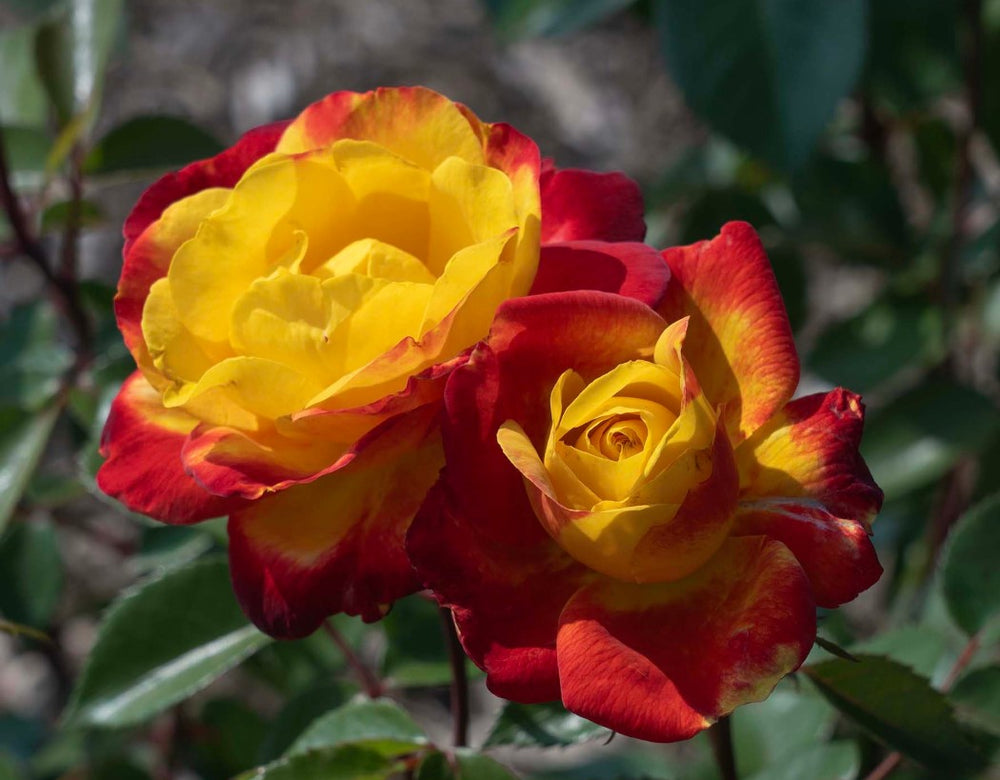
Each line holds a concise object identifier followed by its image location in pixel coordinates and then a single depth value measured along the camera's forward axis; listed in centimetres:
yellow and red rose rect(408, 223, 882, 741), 80
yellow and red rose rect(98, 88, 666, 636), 82
